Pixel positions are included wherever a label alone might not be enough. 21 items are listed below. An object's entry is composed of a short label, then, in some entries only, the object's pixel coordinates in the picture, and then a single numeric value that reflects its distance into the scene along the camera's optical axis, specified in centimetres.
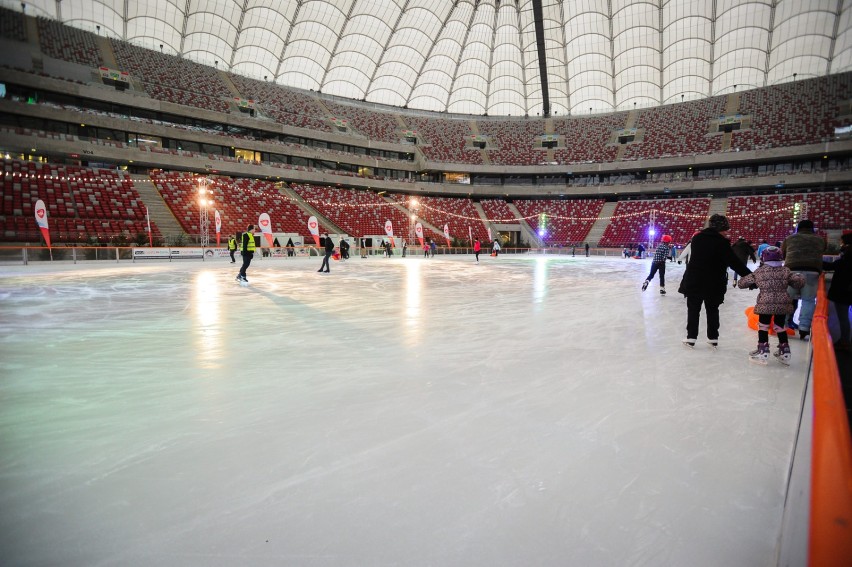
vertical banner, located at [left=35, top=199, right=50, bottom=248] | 1916
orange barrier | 69
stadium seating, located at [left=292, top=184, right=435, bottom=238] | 4025
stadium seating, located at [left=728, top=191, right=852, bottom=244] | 3612
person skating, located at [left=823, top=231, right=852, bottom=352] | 521
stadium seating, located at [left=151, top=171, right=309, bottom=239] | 3173
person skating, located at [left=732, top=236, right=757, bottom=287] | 1110
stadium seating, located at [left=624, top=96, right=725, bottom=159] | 4750
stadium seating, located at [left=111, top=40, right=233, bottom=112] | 3894
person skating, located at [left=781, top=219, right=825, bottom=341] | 568
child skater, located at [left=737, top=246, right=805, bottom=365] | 461
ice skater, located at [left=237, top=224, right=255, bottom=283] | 1196
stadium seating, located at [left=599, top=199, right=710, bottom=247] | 4178
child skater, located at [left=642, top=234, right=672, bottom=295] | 1056
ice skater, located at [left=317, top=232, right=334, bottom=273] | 1565
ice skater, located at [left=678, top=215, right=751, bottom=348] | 510
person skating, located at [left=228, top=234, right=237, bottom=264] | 2085
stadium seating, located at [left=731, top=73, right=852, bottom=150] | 4222
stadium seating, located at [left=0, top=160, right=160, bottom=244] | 2367
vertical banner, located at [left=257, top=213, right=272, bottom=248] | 2461
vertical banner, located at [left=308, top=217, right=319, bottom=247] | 2656
